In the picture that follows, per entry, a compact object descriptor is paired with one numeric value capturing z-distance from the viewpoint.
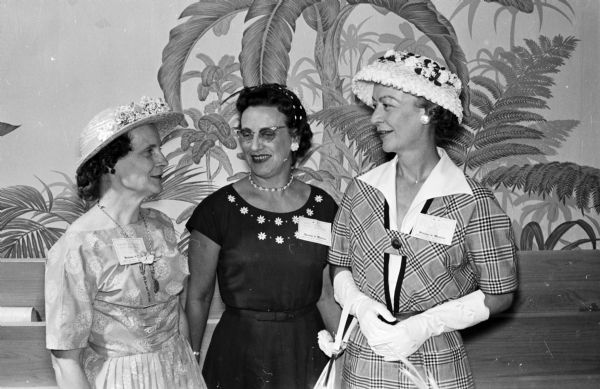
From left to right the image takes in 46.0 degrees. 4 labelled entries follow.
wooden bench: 3.66
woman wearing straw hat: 2.14
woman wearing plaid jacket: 2.26
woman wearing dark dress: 2.77
